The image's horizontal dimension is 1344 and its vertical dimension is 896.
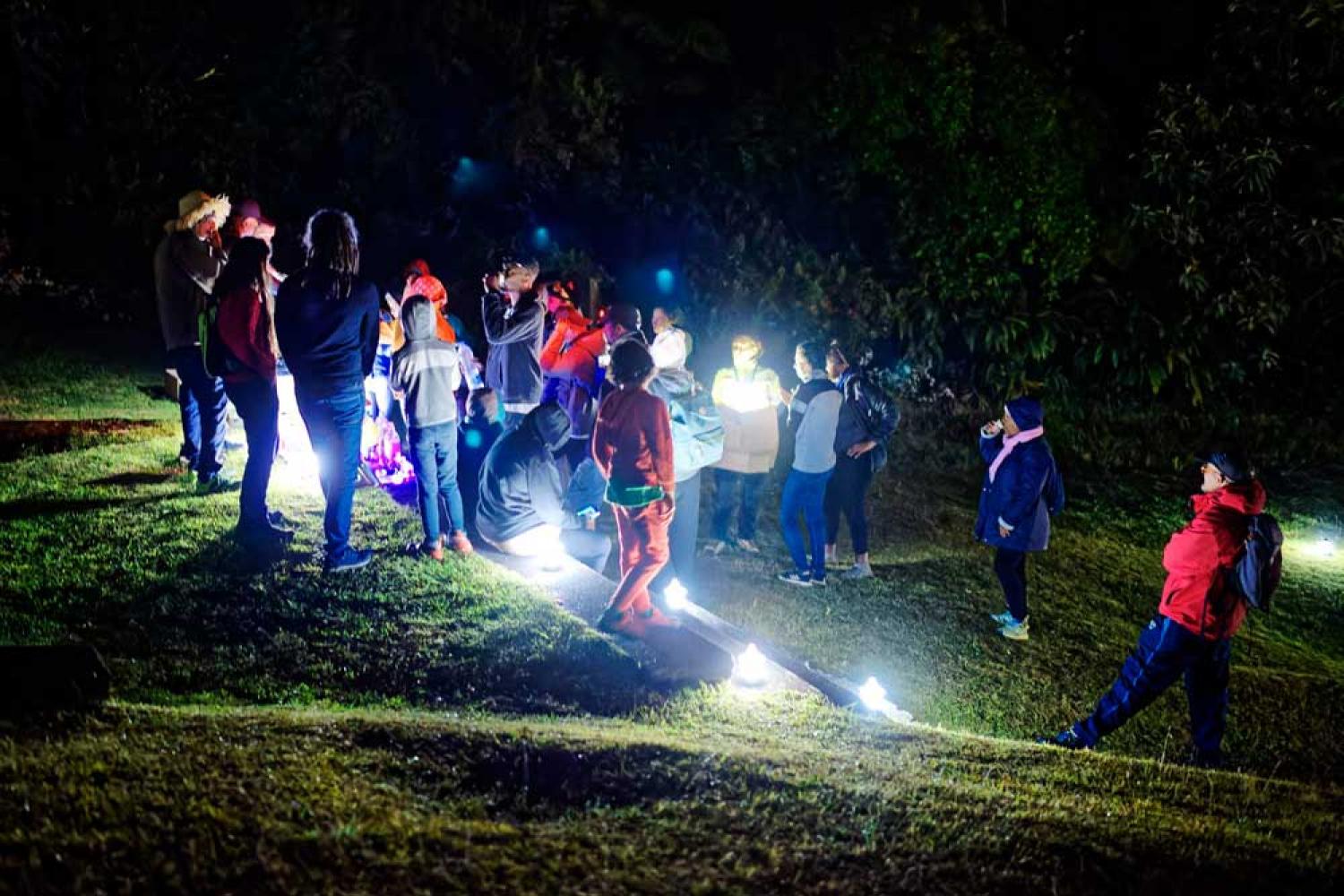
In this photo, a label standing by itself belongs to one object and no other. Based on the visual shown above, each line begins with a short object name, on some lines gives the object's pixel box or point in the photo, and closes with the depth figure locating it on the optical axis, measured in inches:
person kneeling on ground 241.0
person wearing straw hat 263.7
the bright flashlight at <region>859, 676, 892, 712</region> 206.8
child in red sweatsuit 205.5
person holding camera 283.3
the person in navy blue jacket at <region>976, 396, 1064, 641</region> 254.8
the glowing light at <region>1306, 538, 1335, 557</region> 431.2
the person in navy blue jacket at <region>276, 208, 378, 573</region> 209.9
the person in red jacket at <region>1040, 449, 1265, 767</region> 189.2
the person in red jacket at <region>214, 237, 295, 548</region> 223.6
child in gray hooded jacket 233.8
